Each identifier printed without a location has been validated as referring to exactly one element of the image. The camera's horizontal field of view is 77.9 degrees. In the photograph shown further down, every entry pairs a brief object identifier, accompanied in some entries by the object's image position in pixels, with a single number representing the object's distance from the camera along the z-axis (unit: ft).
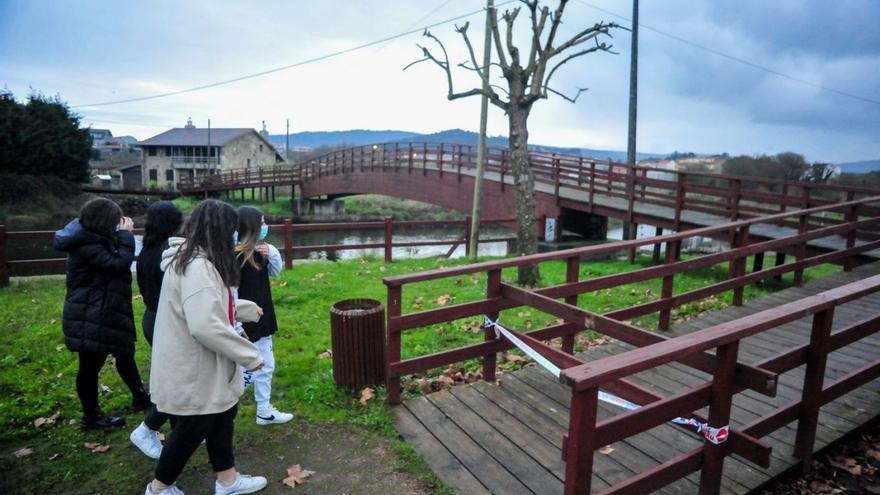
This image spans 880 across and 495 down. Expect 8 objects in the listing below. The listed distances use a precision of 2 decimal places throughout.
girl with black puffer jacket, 12.72
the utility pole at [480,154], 38.32
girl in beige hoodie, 9.28
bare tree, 31.19
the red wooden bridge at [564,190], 35.94
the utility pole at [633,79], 55.52
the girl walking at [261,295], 12.61
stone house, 191.01
